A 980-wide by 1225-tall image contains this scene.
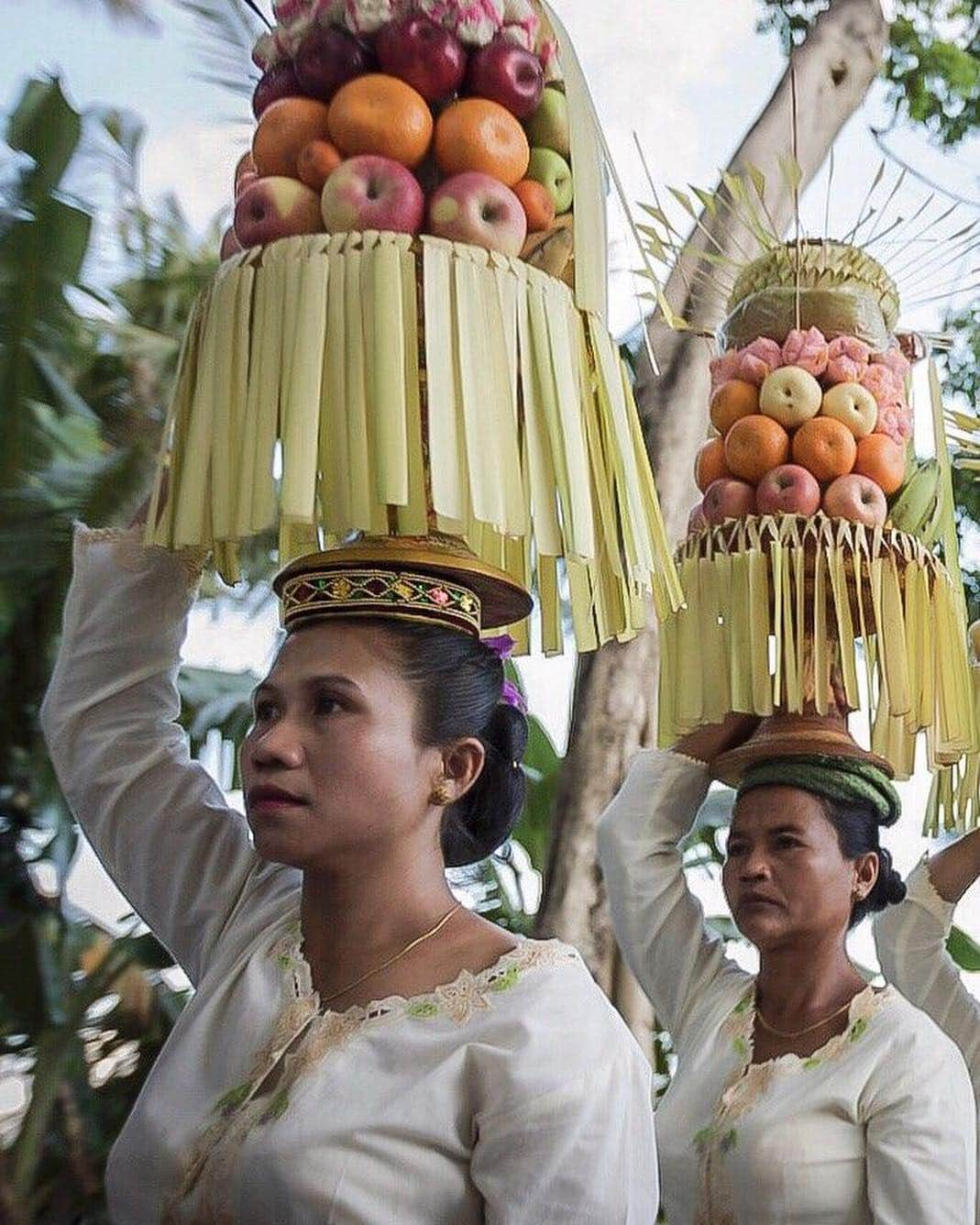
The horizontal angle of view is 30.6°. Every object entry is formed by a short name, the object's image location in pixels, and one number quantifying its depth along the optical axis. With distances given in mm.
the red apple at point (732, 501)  2090
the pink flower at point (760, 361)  2109
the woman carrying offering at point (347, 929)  1281
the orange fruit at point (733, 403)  2115
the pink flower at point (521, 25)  1424
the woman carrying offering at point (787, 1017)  1840
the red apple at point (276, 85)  1447
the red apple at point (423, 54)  1384
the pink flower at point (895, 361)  2143
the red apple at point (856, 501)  2045
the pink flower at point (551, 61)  1445
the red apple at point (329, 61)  1405
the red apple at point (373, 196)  1366
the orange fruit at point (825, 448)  2051
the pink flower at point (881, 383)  2088
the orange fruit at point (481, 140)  1365
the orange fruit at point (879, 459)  2076
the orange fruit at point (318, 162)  1394
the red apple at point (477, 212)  1366
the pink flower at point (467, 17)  1397
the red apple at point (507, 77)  1396
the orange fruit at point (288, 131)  1410
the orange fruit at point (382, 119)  1366
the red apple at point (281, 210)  1406
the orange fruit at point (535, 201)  1408
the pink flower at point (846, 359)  2078
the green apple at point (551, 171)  1413
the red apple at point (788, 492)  2041
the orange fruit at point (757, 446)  2068
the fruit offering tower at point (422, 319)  1319
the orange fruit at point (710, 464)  2139
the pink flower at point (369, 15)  1404
